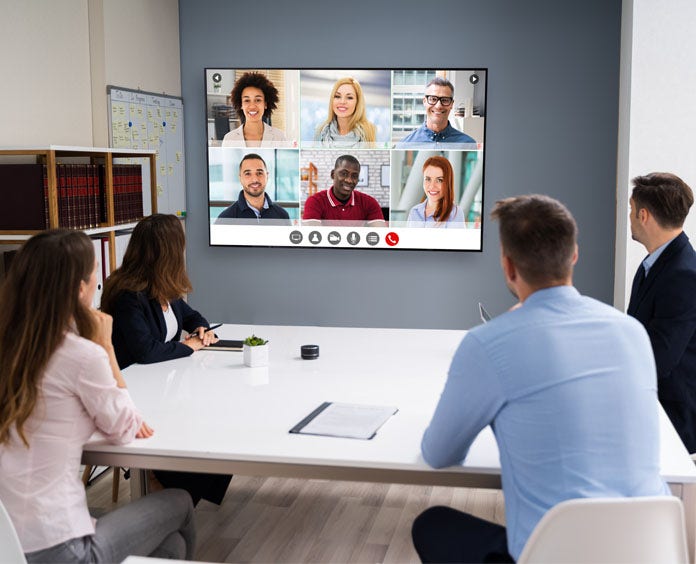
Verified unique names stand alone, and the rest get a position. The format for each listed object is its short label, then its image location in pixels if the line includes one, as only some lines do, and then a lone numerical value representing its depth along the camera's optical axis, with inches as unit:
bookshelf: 146.6
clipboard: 93.5
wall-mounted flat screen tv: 221.6
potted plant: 125.0
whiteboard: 197.3
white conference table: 85.4
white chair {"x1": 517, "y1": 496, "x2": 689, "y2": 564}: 68.0
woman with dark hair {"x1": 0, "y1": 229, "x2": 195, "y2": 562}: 82.1
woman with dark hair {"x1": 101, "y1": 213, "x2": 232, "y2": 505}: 128.6
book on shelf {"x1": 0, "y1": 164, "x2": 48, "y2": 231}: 147.0
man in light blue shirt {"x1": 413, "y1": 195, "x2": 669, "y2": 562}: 71.5
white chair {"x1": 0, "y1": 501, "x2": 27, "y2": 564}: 75.8
